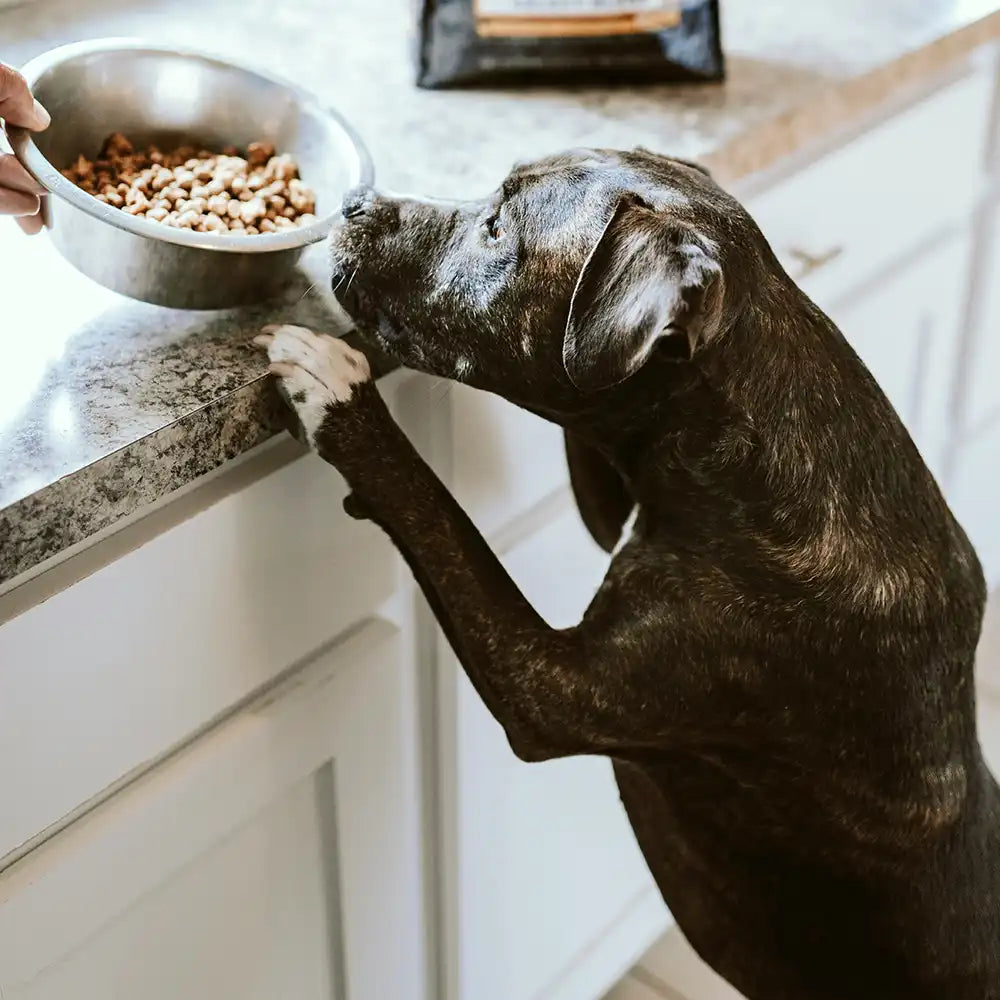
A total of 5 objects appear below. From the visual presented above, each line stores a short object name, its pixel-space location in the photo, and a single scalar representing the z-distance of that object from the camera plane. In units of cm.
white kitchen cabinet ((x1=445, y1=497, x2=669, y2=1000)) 148
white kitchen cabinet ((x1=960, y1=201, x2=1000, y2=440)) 204
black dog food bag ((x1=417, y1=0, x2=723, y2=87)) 153
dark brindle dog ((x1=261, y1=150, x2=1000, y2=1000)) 112
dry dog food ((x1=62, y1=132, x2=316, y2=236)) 116
